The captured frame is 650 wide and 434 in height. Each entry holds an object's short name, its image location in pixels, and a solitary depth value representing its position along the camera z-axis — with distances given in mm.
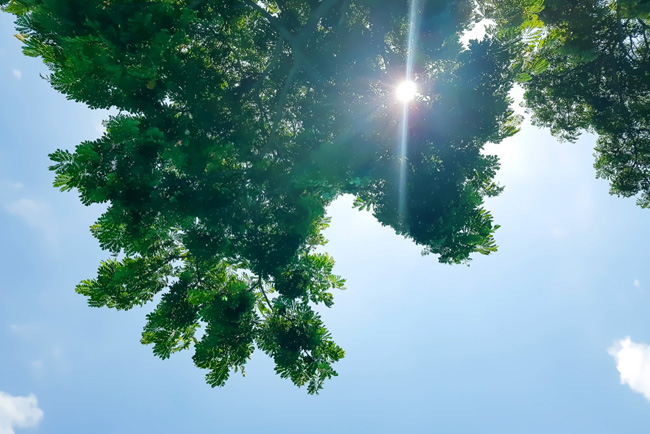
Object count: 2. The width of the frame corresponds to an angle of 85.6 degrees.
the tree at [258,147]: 8133
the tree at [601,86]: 13000
